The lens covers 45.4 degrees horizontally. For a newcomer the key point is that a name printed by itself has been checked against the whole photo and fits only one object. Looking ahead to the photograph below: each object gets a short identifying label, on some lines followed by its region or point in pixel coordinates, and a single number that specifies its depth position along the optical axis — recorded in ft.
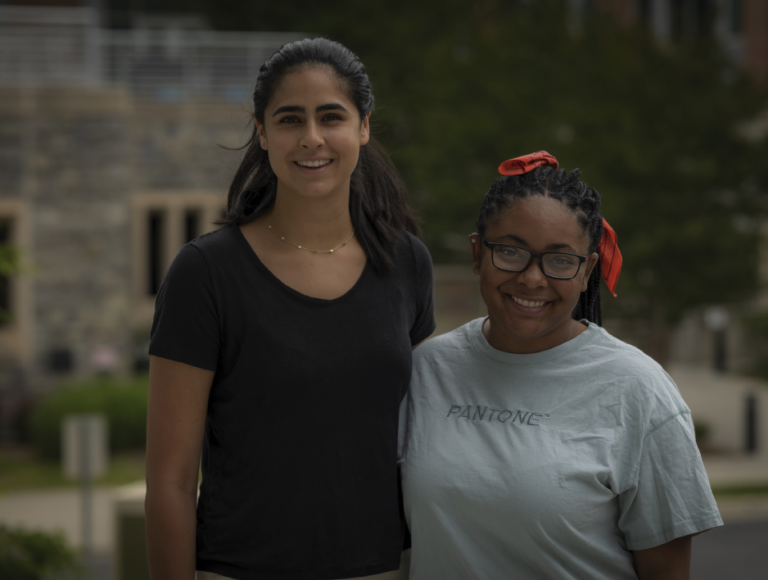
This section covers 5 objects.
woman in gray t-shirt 7.19
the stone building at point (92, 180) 49.01
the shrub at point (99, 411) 43.86
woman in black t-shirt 7.68
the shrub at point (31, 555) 15.29
